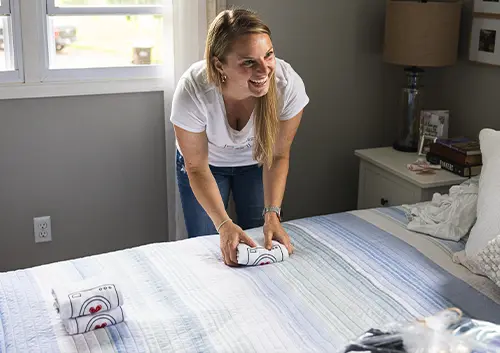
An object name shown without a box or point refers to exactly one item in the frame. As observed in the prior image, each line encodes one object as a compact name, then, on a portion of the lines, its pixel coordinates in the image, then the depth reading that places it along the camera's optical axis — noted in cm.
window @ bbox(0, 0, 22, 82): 258
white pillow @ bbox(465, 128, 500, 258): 181
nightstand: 259
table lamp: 271
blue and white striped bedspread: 150
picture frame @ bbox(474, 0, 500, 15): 274
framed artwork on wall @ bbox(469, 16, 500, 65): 276
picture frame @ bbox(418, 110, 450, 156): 286
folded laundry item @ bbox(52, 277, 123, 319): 151
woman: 191
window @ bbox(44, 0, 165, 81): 269
